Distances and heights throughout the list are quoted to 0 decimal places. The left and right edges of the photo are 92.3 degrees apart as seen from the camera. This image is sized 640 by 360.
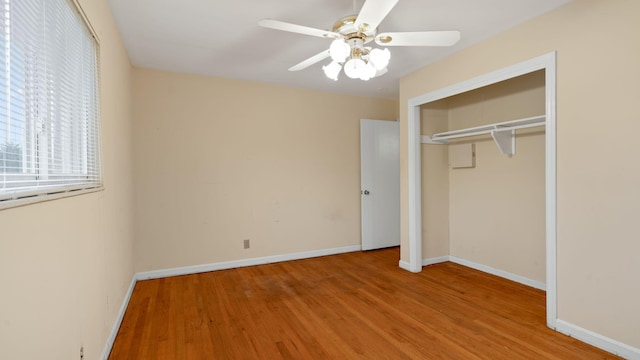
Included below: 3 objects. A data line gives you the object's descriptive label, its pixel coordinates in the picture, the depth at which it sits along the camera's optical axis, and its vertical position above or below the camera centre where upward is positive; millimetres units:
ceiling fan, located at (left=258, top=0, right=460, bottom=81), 1809 +881
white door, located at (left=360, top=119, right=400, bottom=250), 4746 -96
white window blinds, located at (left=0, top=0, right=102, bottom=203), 989 +342
